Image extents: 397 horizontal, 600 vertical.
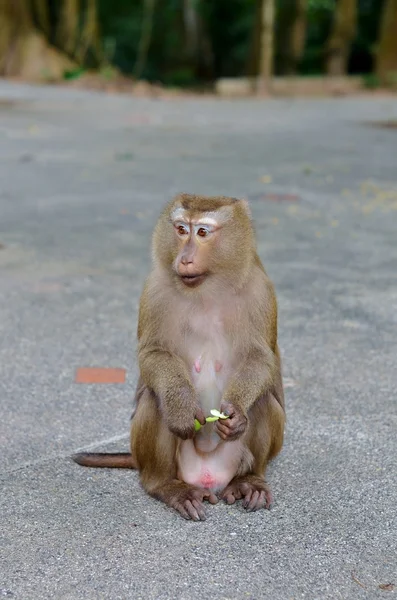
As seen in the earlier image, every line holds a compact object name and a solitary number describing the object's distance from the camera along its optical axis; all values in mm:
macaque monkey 3158
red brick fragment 4594
